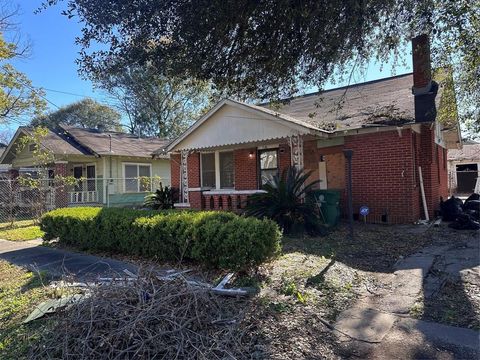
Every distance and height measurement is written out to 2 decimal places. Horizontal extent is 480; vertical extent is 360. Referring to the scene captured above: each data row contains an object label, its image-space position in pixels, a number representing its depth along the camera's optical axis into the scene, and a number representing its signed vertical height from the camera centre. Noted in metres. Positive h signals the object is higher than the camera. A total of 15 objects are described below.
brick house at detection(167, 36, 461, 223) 10.69 +1.30
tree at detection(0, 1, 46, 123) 10.84 +3.37
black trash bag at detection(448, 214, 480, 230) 9.91 -1.27
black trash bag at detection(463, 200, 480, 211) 12.13 -0.93
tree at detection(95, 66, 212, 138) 34.22 +7.94
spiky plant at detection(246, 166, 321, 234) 9.21 -0.56
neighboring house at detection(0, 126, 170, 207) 19.94 +1.55
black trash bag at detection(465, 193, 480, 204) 12.98 -0.70
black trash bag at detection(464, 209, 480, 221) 11.28 -1.14
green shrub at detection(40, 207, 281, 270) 5.46 -0.87
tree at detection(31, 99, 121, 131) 41.12 +8.58
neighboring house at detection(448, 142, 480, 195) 30.03 +0.88
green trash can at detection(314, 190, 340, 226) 10.38 -0.66
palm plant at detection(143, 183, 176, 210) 15.87 -0.56
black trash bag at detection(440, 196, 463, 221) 11.63 -1.00
